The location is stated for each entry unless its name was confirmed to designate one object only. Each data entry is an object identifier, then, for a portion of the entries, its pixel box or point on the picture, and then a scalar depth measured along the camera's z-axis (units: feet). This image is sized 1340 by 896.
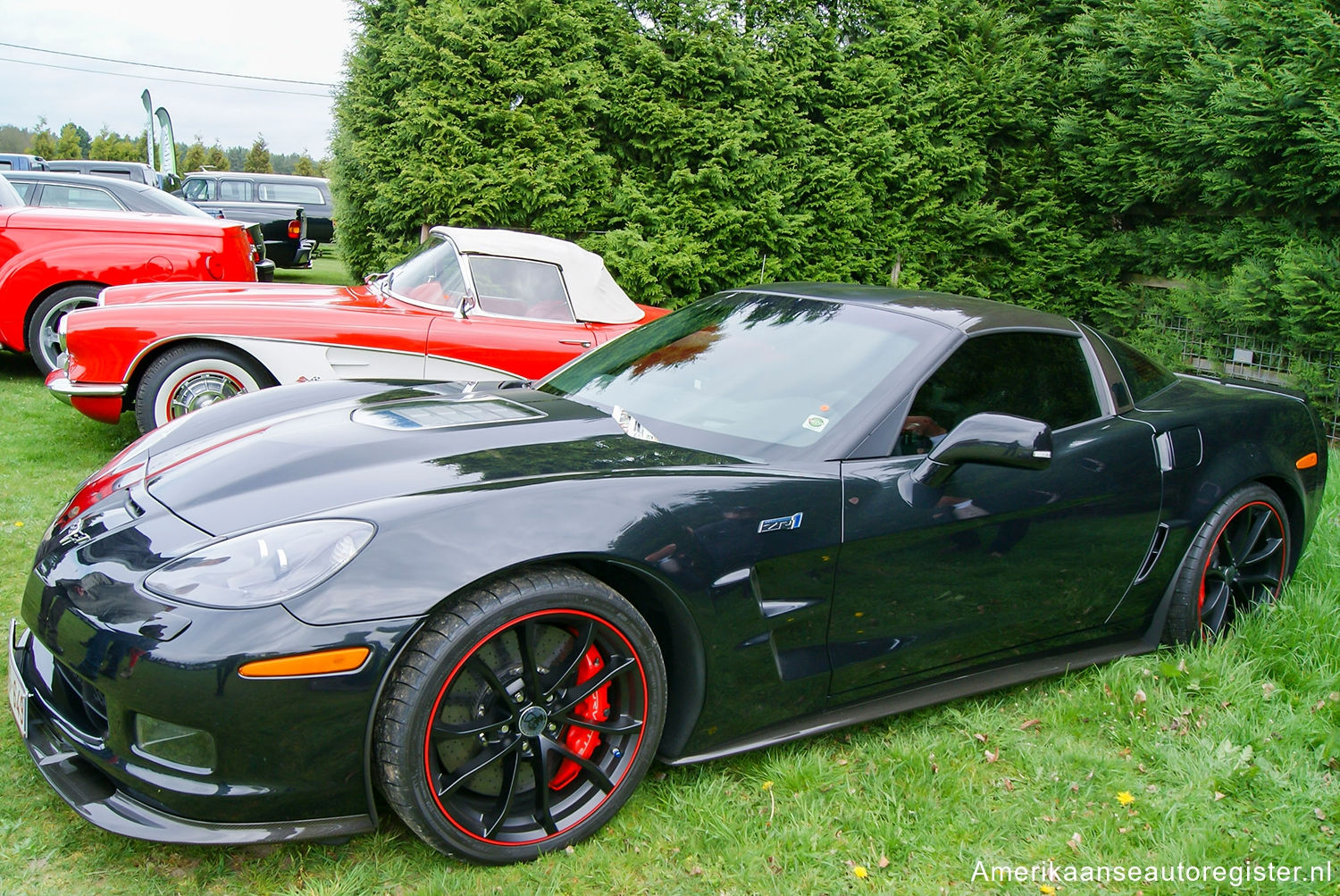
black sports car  6.47
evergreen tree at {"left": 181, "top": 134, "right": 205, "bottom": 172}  174.91
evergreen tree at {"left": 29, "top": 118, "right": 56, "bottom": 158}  187.57
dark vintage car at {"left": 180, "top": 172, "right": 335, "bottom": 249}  62.64
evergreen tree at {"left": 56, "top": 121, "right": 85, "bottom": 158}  181.01
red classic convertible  16.93
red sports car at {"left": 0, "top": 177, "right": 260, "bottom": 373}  23.25
